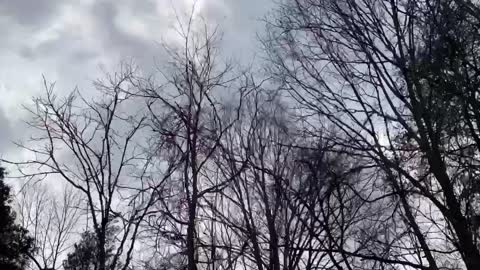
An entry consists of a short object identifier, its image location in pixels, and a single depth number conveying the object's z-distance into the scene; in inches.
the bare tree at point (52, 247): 667.0
